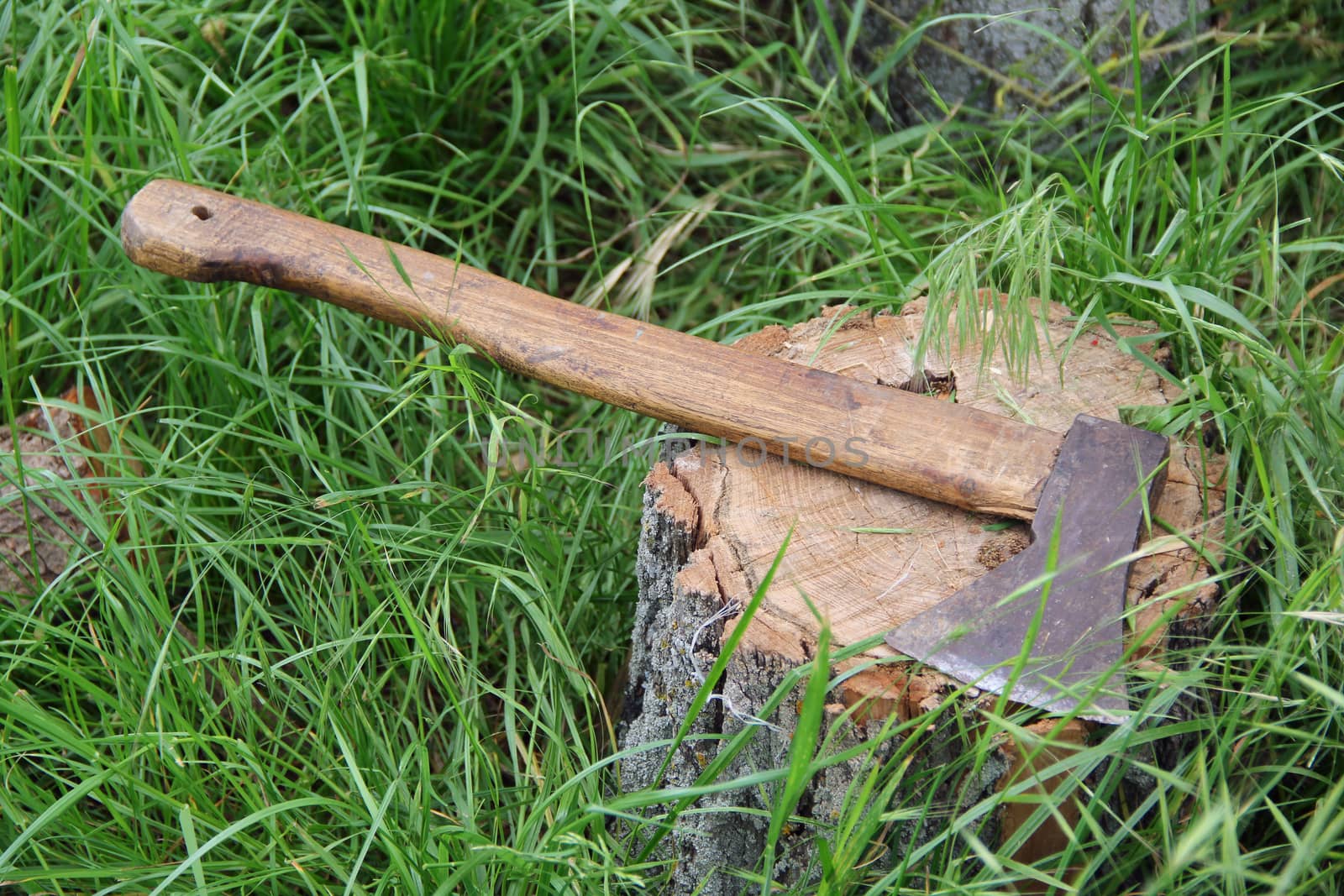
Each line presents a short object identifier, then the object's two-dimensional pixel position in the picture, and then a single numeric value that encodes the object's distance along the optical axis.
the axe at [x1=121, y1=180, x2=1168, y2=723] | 1.18
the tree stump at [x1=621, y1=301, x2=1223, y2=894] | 1.18
